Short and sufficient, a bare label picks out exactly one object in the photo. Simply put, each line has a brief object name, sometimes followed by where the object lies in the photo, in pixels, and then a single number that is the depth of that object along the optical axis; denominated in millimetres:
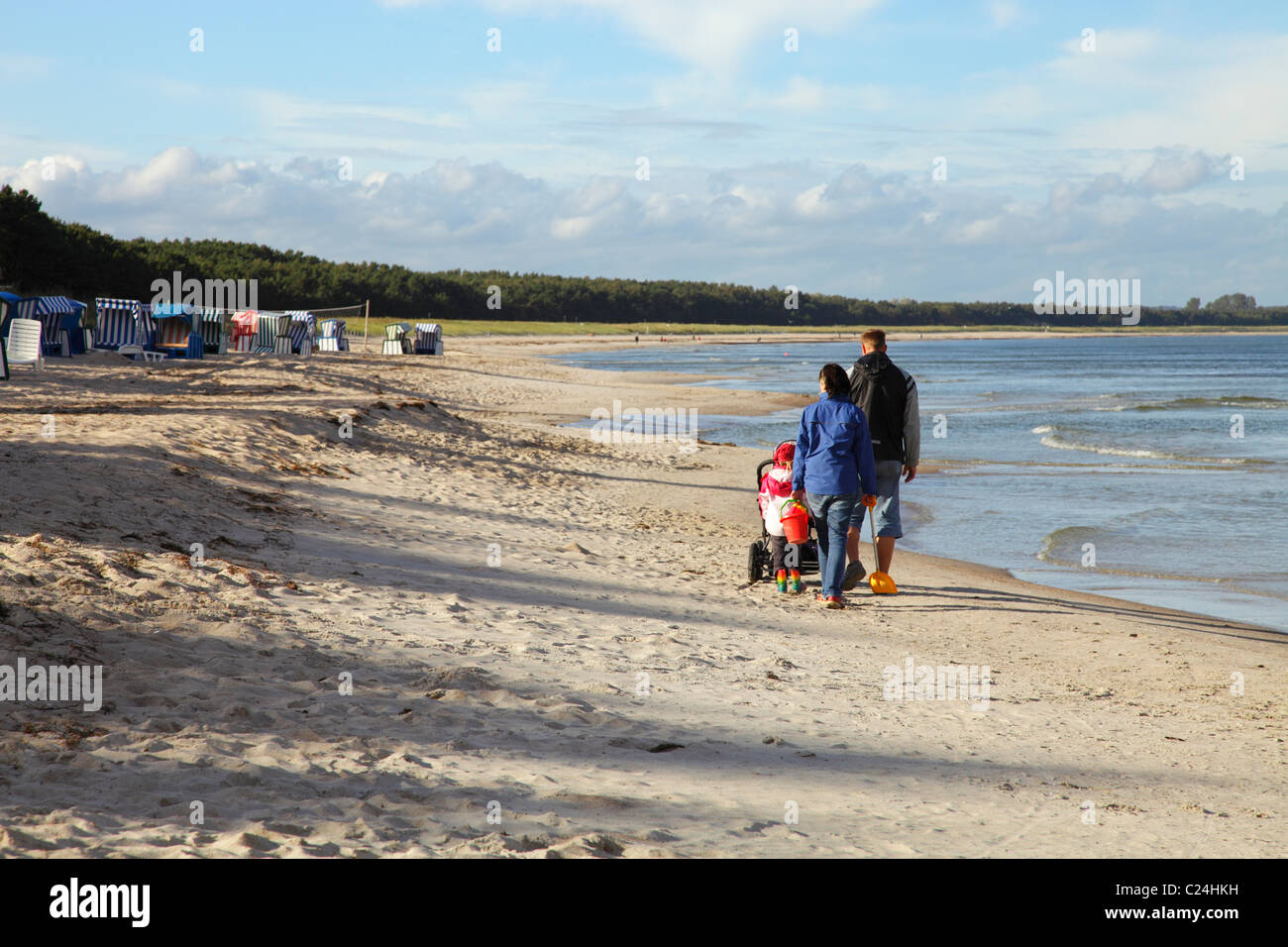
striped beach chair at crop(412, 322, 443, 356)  51656
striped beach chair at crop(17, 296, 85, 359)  24766
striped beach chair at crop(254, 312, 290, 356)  38031
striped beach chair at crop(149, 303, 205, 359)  30625
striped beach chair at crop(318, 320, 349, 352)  47969
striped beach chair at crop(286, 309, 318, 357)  39469
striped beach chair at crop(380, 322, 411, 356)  51000
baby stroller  8523
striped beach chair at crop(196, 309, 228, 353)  34969
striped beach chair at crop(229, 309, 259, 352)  38000
